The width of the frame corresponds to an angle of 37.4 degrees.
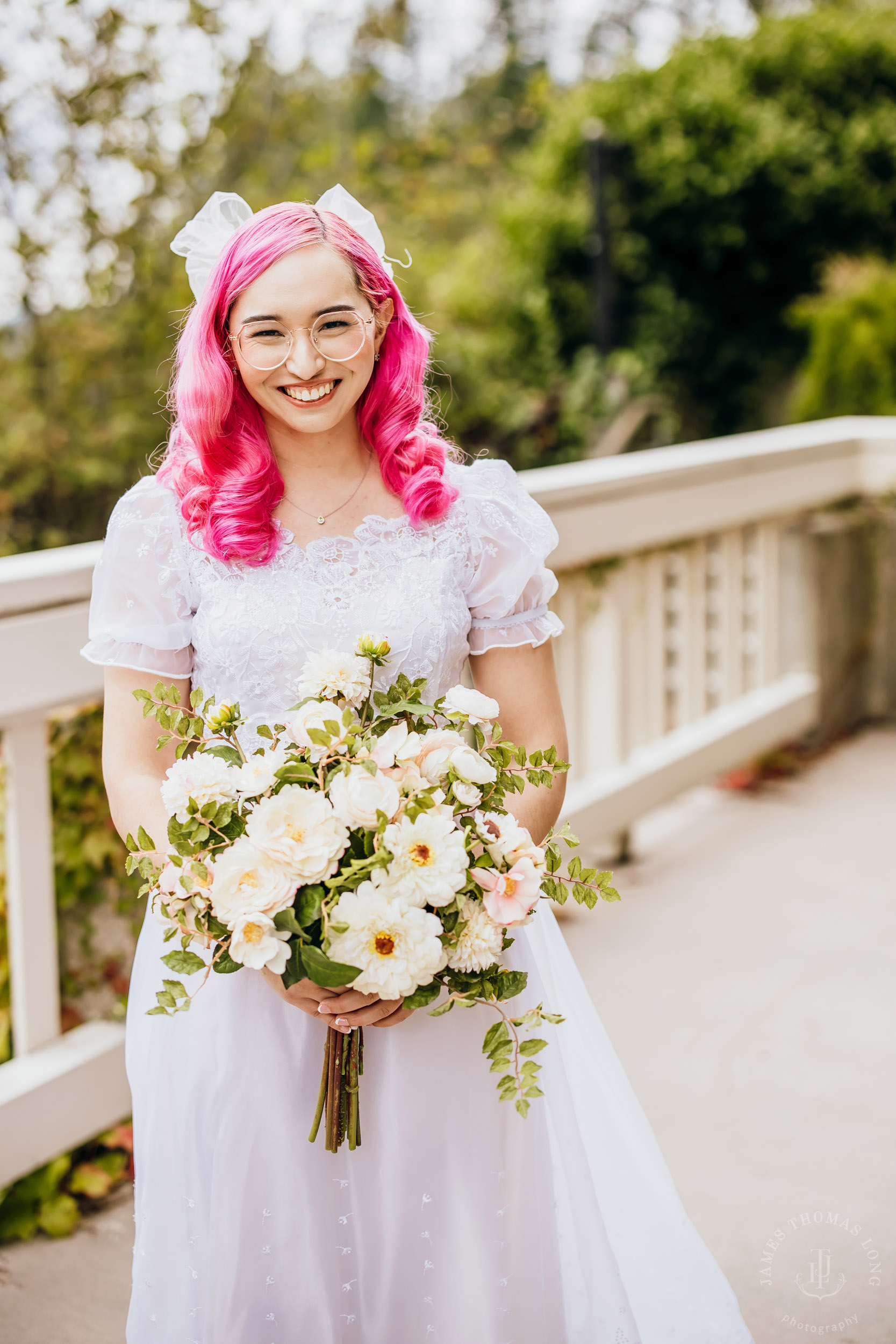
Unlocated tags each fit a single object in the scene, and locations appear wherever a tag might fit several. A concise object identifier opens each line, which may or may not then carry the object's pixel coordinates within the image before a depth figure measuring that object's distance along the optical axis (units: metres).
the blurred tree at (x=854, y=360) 8.54
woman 1.71
